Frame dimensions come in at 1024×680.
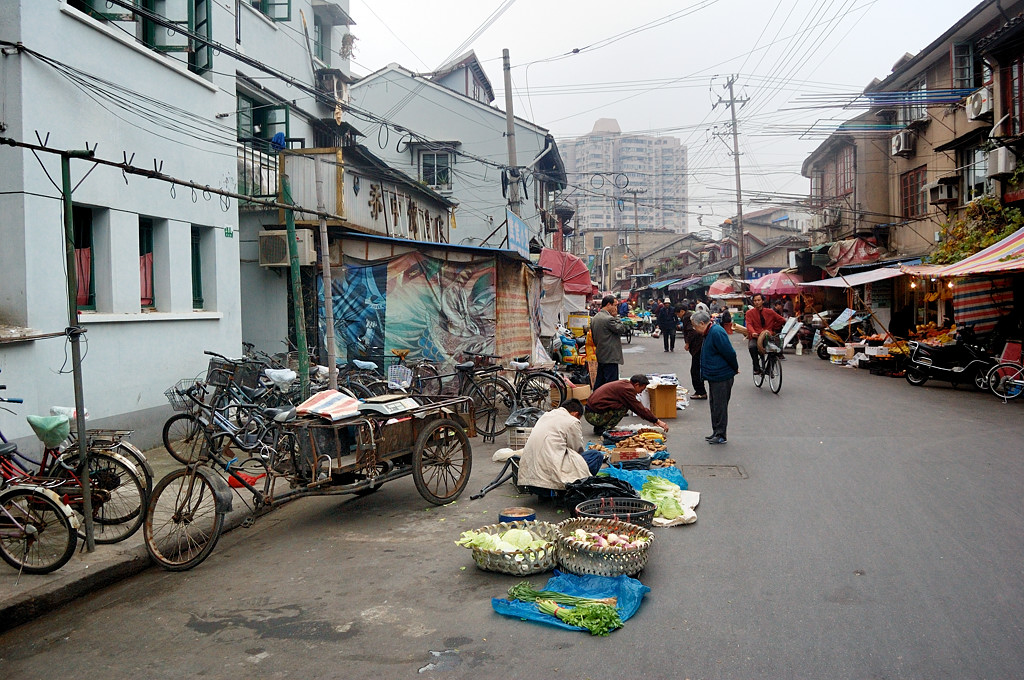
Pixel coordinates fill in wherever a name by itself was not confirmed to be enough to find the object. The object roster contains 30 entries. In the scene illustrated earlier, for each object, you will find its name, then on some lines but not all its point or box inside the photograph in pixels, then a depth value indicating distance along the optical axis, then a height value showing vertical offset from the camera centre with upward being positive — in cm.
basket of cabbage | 518 -157
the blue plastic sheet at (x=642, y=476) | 736 -153
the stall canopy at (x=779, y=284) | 3108 +179
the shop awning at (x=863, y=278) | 2052 +136
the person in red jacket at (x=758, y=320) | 1503 +12
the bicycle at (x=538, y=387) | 1254 -97
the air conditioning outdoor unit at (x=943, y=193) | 2052 +366
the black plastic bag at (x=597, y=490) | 644 -143
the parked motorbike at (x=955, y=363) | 1453 -87
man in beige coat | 669 -116
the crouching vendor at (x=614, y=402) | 961 -97
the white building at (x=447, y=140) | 2928 +794
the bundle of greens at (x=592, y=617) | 422 -171
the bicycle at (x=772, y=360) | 1482 -73
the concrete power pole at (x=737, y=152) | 3812 +937
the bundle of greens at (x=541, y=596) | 452 -171
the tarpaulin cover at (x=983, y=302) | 1739 +45
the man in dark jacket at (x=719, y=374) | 988 -64
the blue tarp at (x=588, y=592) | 444 -170
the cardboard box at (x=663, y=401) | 1195 -120
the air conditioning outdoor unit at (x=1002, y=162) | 1672 +367
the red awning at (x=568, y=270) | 2225 +191
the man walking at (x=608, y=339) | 1259 -17
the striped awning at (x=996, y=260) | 1307 +115
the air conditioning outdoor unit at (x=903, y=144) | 2391 +596
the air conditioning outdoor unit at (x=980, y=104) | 1783 +542
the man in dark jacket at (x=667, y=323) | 2812 +20
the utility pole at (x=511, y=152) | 2095 +526
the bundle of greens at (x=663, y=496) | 645 -157
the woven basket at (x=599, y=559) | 491 -158
